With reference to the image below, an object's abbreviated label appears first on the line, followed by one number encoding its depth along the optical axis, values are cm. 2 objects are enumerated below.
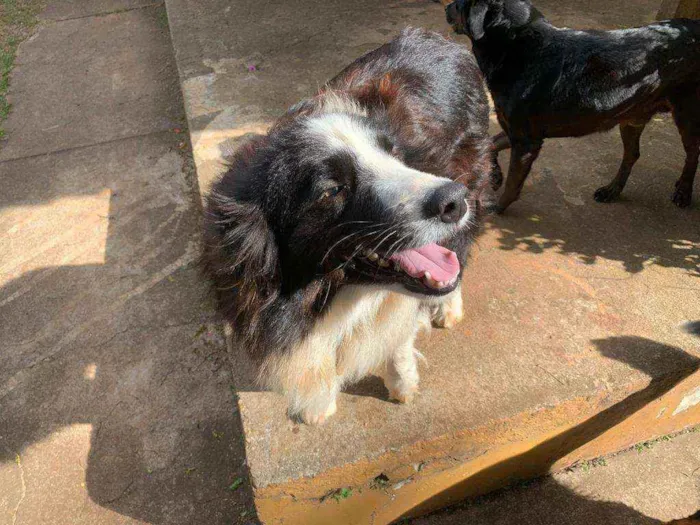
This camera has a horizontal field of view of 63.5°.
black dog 83
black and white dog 53
